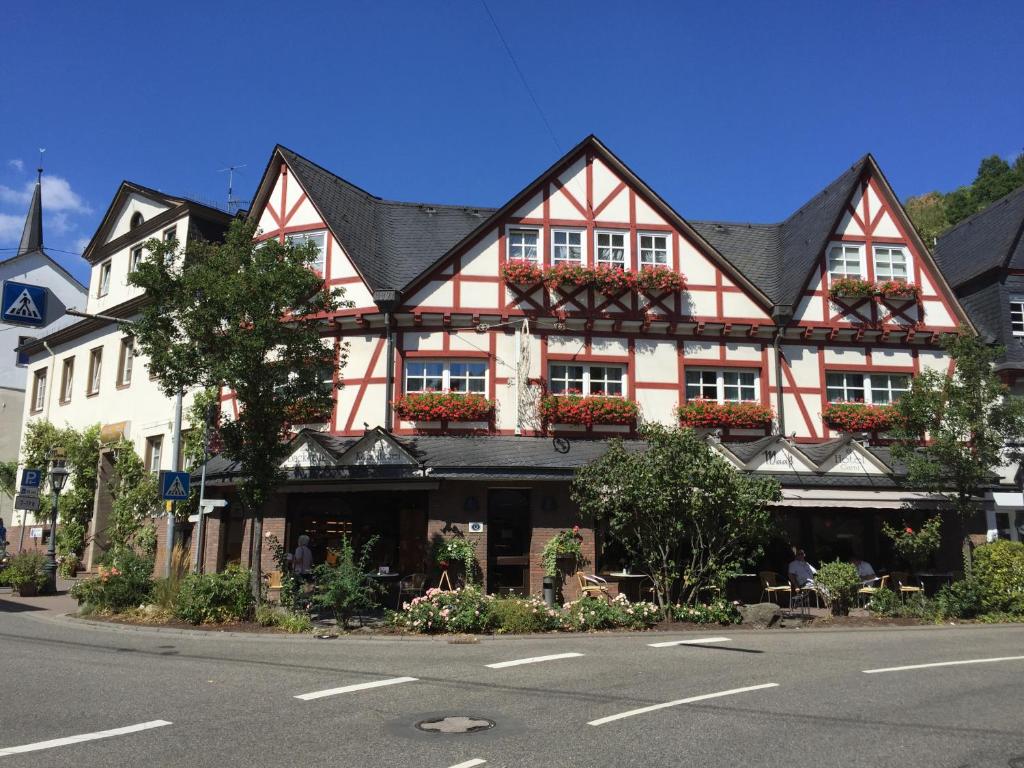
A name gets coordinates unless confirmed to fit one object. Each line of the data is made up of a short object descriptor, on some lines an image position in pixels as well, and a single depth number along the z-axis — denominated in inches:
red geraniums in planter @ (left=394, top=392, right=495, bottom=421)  805.2
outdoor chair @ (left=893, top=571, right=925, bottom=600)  726.3
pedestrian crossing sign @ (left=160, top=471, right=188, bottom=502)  678.5
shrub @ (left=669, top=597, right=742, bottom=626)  646.5
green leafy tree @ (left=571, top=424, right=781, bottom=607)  660.7
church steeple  2111.7
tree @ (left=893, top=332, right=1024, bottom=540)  755.4
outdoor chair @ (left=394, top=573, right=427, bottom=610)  714.8
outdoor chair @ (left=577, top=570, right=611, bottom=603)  722.8
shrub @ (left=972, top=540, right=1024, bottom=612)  703.7
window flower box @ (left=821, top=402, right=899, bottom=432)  855.7
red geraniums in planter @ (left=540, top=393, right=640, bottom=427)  813.2
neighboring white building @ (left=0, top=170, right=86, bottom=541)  1605.6
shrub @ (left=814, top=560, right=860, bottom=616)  690.8
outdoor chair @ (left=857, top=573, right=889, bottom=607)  713.6
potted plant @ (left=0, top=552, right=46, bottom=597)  877.2
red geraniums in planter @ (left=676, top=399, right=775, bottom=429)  837.8
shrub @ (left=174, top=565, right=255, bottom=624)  625.6
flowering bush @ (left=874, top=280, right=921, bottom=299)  896.9
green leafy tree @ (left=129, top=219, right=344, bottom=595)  627.5
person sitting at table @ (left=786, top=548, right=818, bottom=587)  747.4
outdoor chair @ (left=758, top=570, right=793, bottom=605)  726.5
